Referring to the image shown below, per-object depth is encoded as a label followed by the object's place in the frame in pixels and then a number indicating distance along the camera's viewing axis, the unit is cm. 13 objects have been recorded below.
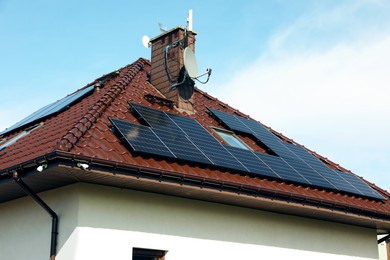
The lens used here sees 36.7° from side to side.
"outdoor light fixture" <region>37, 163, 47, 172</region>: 1007
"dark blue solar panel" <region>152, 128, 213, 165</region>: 1215
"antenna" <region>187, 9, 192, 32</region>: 1710
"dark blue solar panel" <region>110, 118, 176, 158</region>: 1158
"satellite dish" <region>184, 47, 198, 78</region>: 1617
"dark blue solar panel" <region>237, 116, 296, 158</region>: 1587
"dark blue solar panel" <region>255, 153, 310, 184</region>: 1403
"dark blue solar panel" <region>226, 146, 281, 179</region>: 1343
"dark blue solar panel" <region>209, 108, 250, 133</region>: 1629
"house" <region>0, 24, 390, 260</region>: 1083
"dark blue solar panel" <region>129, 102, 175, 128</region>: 1325
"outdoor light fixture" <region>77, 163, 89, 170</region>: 995
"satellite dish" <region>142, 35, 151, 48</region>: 1769
